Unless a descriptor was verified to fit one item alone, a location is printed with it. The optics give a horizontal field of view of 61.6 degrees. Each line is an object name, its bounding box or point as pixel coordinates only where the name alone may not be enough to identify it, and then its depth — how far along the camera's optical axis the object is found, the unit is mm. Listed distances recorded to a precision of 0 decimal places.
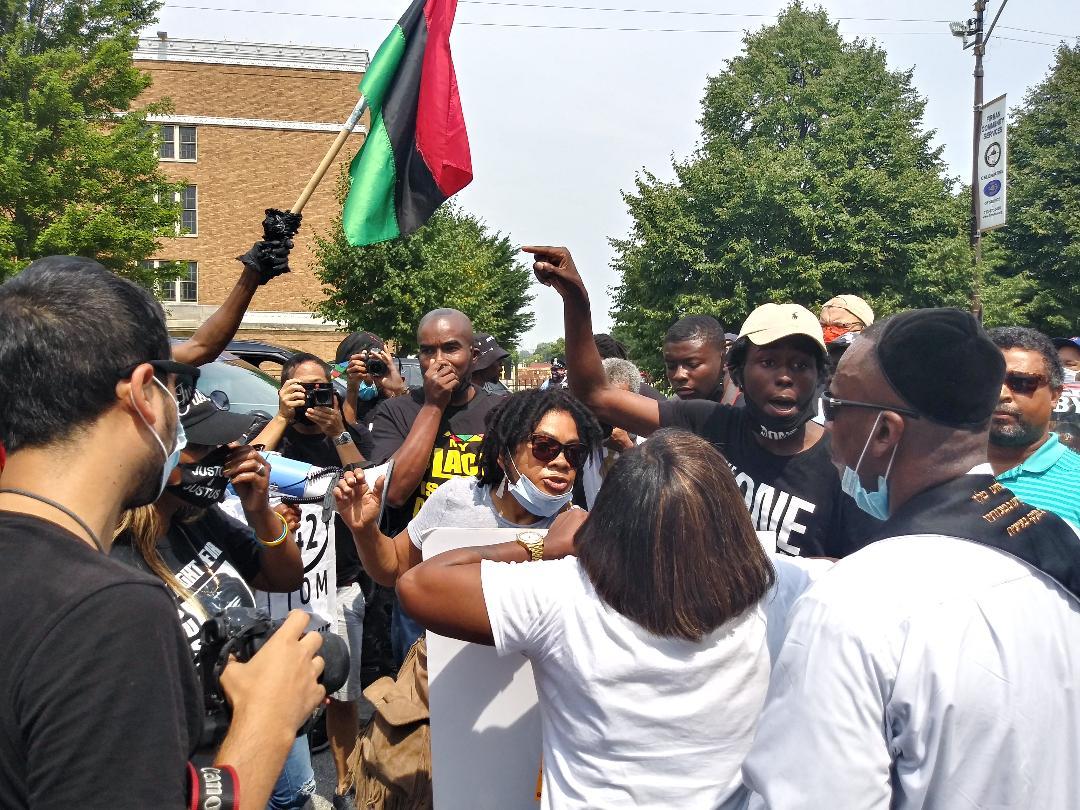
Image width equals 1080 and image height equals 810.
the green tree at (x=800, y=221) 26969
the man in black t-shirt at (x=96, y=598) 1172
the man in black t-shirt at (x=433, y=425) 4031
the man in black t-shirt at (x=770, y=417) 3053
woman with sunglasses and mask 3121
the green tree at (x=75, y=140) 18391
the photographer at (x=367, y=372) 5641
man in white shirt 1423
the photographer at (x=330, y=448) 4098
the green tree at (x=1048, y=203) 29062
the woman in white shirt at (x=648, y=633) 1918
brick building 37500
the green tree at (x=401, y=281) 26422
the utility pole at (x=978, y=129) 18016
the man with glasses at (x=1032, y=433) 3197
